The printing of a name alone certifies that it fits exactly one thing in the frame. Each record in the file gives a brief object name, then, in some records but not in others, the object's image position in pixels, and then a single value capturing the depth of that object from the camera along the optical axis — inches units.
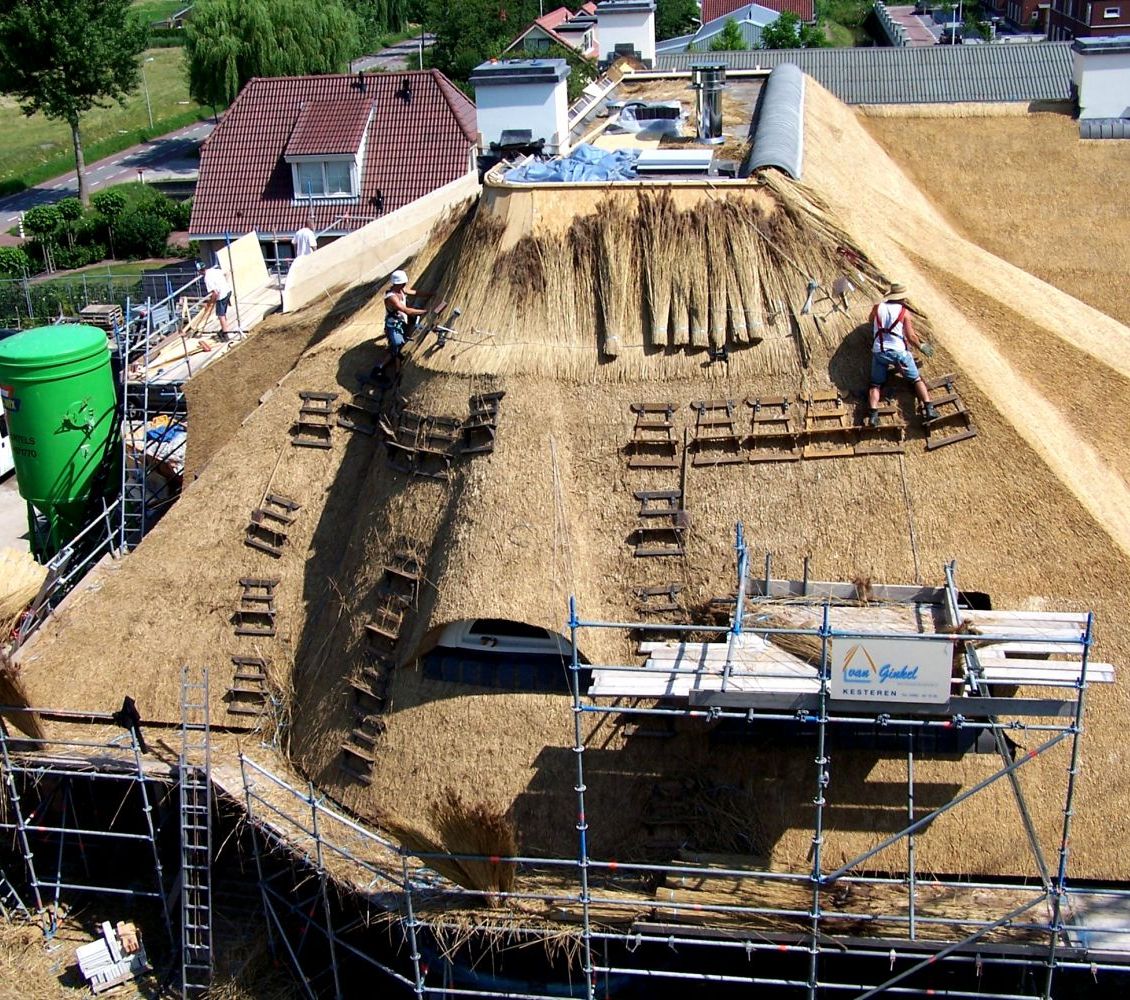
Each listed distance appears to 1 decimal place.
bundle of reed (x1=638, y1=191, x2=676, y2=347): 582.6
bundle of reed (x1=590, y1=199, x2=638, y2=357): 585.9
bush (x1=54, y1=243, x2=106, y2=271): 2005.4
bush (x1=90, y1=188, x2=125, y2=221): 2068.2
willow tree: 2190.0
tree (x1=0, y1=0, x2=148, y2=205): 2064.5
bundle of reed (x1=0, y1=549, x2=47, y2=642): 661.3
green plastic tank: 761.0
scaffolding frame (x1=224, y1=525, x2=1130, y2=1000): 470.6
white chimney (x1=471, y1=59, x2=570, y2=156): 796.6
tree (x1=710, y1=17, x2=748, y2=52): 2020.2
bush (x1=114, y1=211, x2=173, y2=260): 2044.8
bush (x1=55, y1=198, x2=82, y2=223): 2070.6
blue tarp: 629.9
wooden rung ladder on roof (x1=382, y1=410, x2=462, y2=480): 595.5
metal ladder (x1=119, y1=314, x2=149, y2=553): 770.9
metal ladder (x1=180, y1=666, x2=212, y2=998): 580.1
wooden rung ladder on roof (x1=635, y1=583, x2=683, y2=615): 556.1
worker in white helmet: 639.1
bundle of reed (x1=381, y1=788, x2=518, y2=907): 510.3
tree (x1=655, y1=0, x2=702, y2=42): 2632.9
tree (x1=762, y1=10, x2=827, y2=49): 2091.5
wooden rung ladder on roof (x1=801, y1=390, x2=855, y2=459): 558.3
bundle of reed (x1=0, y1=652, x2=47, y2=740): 613.0
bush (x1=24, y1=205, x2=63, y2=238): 2025.1
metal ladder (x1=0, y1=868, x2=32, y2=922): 653.3
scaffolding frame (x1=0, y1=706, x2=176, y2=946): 614.2
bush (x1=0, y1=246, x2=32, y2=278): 1921.8
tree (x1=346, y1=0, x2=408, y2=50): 3221.0
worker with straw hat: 542.6
